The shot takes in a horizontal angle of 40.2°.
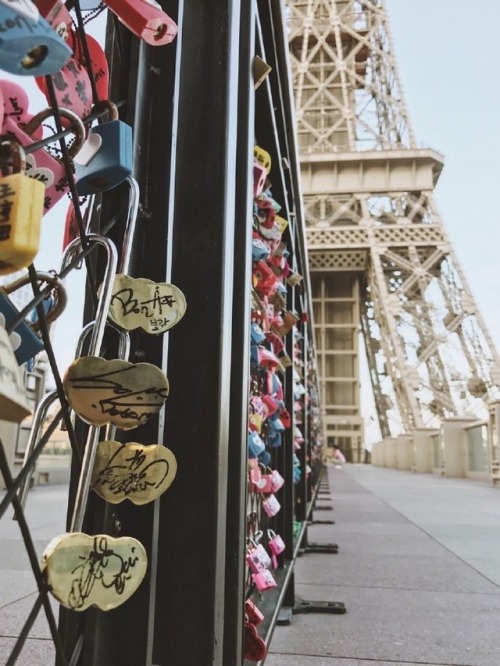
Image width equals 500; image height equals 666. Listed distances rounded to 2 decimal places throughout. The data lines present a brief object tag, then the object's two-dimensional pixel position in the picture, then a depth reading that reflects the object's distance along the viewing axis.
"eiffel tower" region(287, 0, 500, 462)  30.56
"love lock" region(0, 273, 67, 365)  0.50
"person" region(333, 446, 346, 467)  33.78
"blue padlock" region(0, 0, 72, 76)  0.37
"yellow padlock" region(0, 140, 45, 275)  0.39
